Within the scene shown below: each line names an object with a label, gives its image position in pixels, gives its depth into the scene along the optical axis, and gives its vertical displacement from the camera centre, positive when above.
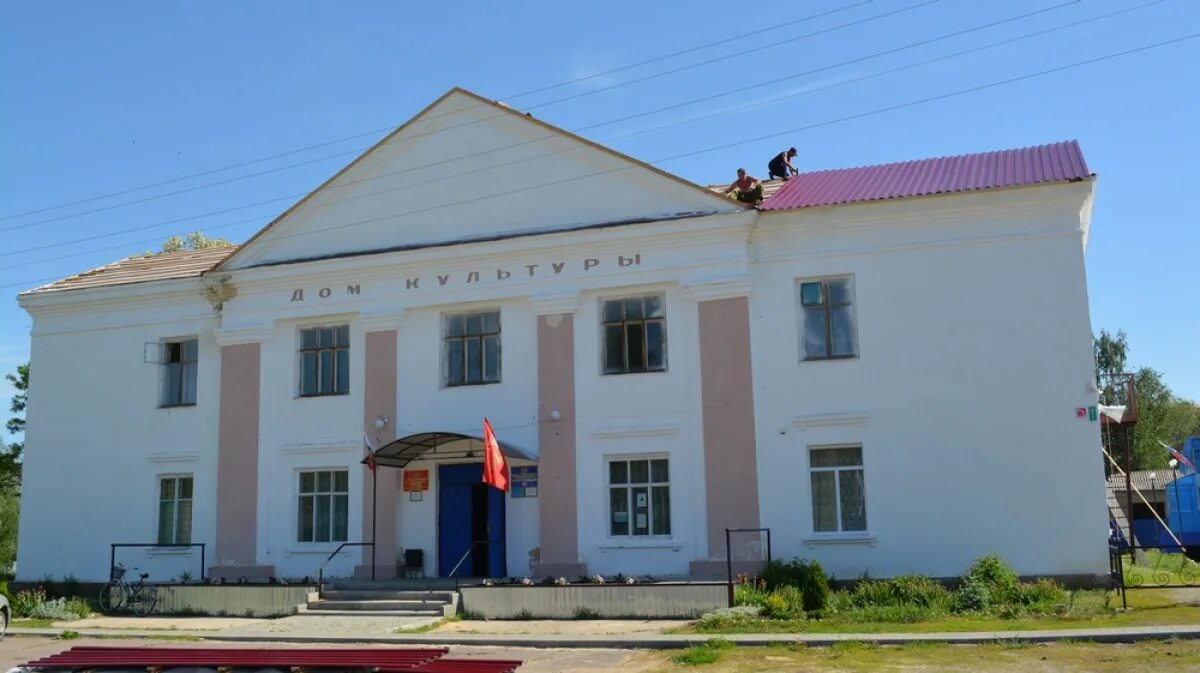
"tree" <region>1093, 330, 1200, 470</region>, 55.91 +4.44
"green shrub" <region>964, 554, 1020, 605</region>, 16.47 -1.26
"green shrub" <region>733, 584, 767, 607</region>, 16.73 -1.47
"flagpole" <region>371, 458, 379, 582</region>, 21.20 +0.13
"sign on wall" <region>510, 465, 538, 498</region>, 20.69 +0.46
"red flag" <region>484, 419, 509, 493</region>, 19.12 +0.75
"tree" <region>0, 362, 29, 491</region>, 39.31 +3.17
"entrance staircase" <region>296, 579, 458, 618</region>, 18.70 -1.60
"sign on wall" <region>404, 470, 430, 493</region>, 21.59 +0.53
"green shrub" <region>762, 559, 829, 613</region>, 16.72 -1.26
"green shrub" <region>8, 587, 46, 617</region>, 21.06 -1.67
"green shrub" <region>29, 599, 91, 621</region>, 20.30 -1.79
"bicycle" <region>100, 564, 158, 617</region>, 20.78 -1.58
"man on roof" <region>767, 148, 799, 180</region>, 23.86 +7.23
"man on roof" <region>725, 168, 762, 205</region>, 20.17 +5.81
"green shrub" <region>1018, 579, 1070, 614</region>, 15.50 -1.52
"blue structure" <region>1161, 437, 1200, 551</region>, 29.73 -0.44
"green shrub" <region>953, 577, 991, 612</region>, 16.11 -1.51
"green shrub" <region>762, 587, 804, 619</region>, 16.14 -1.57
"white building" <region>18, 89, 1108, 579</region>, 18.34 +2.47
